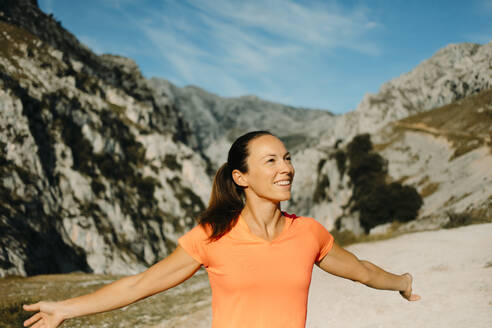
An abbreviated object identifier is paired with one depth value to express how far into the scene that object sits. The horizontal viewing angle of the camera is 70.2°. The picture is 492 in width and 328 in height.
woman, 2.73
